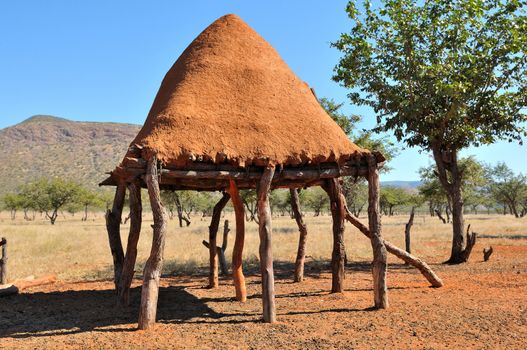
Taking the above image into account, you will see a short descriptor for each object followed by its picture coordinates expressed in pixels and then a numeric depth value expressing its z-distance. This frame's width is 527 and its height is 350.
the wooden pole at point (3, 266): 13.26
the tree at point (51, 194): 46.75
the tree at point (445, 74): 16.05
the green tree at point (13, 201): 53.97
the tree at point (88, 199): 49.98
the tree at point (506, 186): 55.56
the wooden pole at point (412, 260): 11.65
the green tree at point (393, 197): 54.75
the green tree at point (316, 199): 60.45
